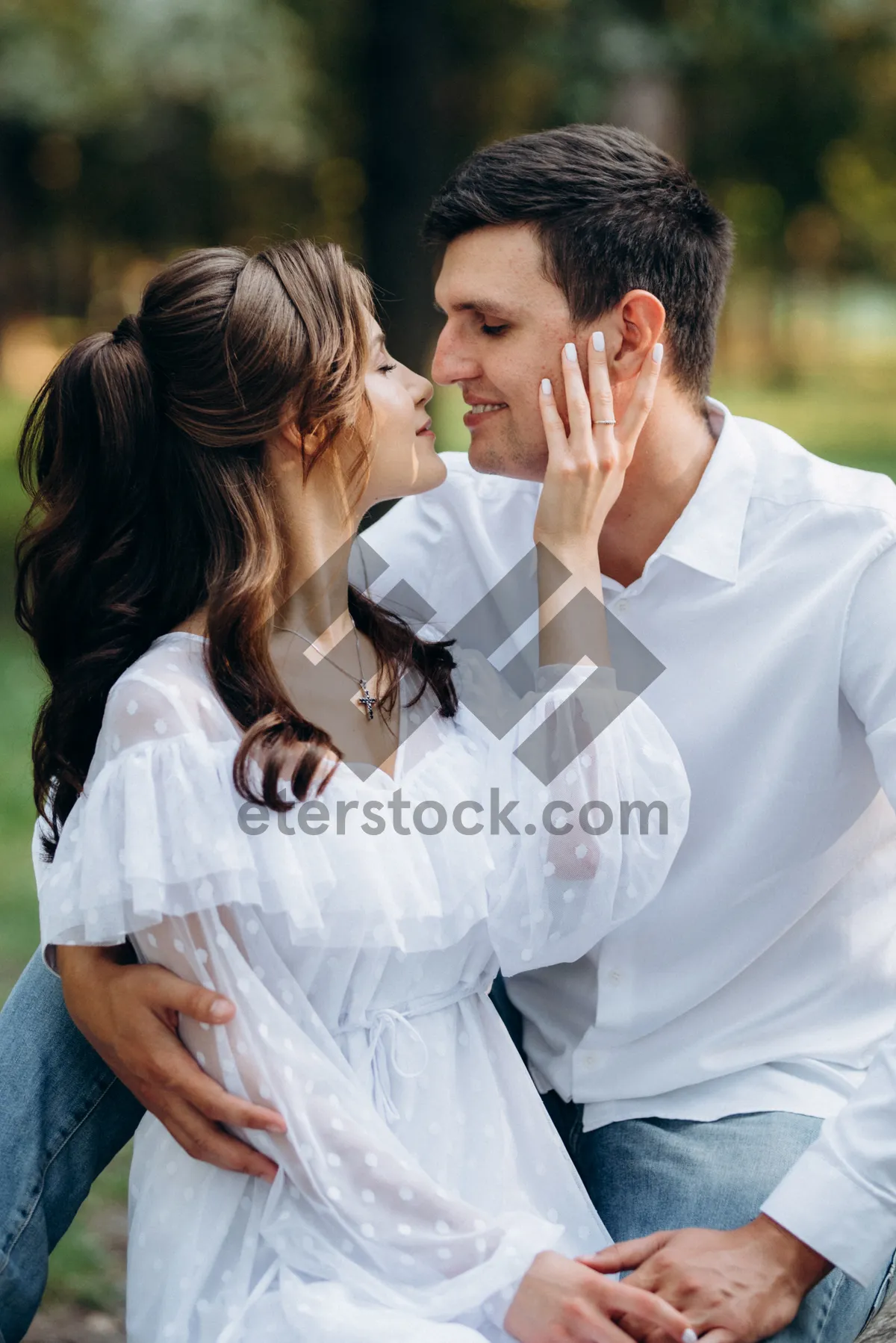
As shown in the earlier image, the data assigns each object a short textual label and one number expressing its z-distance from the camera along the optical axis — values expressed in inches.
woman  82.9
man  87.2
